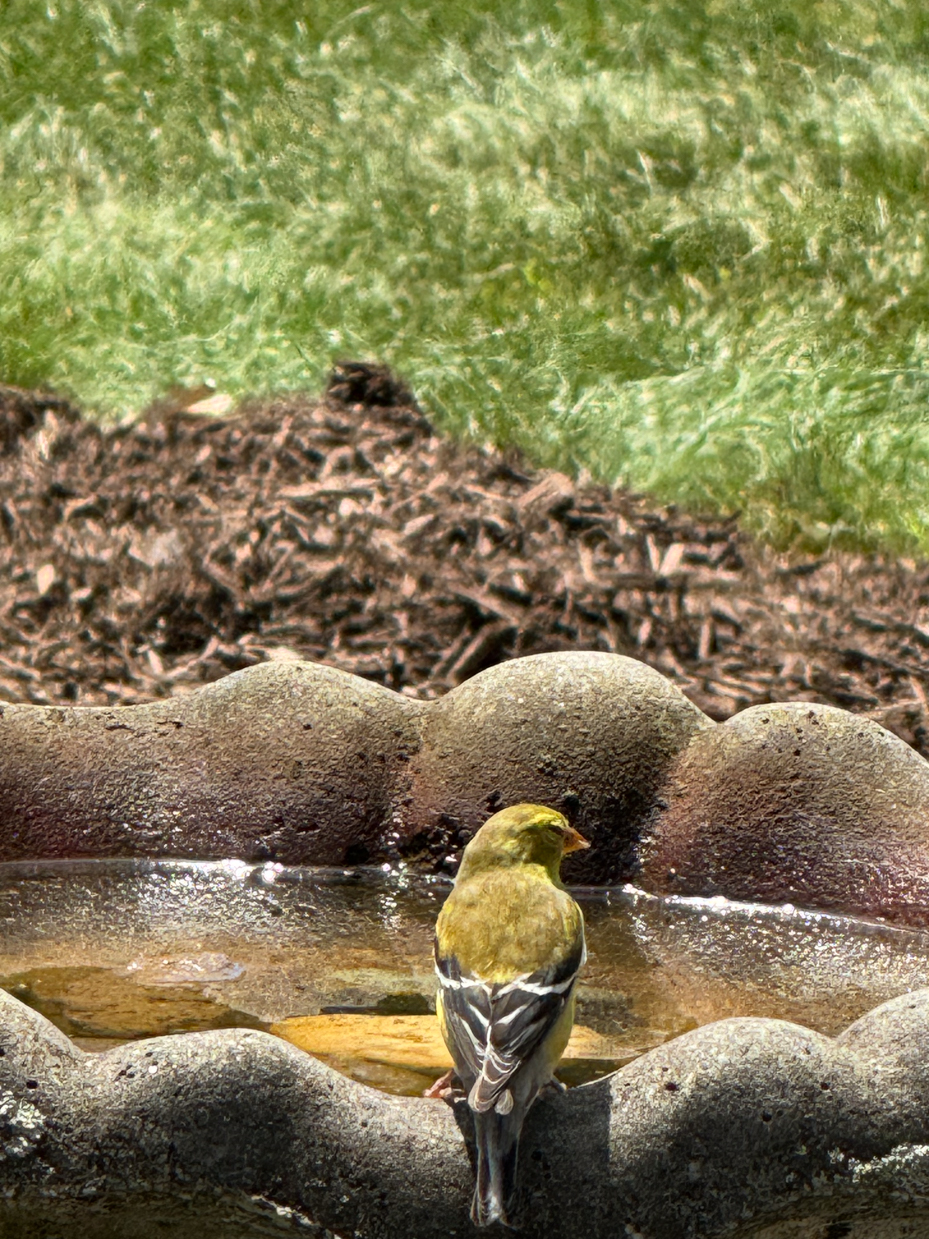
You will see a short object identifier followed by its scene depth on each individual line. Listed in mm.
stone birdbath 5770
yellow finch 5703
